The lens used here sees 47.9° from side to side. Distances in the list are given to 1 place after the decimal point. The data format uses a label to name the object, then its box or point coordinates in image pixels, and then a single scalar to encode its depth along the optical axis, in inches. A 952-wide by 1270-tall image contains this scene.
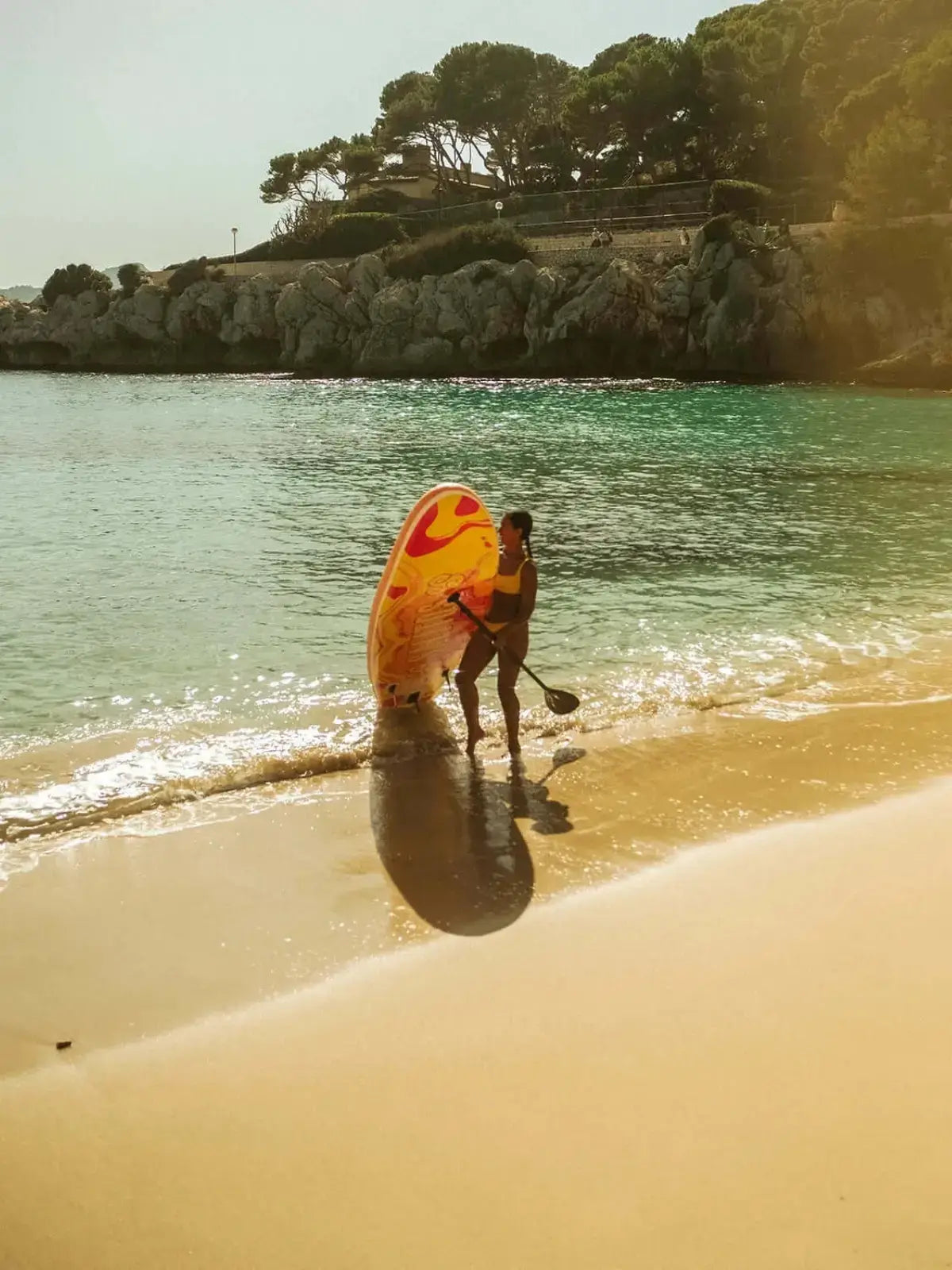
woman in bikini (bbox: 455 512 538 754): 285.9
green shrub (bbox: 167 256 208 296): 2814.2
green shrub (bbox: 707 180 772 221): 2278.5
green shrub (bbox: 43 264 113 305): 2984.7
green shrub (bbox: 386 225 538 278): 2426.2
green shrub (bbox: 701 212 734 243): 2046.0
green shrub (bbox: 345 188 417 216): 3316.9
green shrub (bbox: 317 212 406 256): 2874.0
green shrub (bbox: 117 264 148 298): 2925.7
